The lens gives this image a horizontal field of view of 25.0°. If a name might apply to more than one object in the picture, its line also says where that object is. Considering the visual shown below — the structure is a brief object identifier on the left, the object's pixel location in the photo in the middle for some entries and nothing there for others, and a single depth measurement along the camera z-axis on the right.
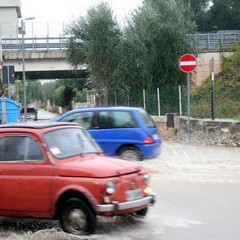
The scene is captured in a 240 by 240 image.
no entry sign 19.92
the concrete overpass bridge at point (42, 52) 46.53
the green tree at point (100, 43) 33.50
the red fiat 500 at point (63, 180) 7.21
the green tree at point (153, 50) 31.44
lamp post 41.50
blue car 13.82
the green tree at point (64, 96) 83.12
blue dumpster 24.71
